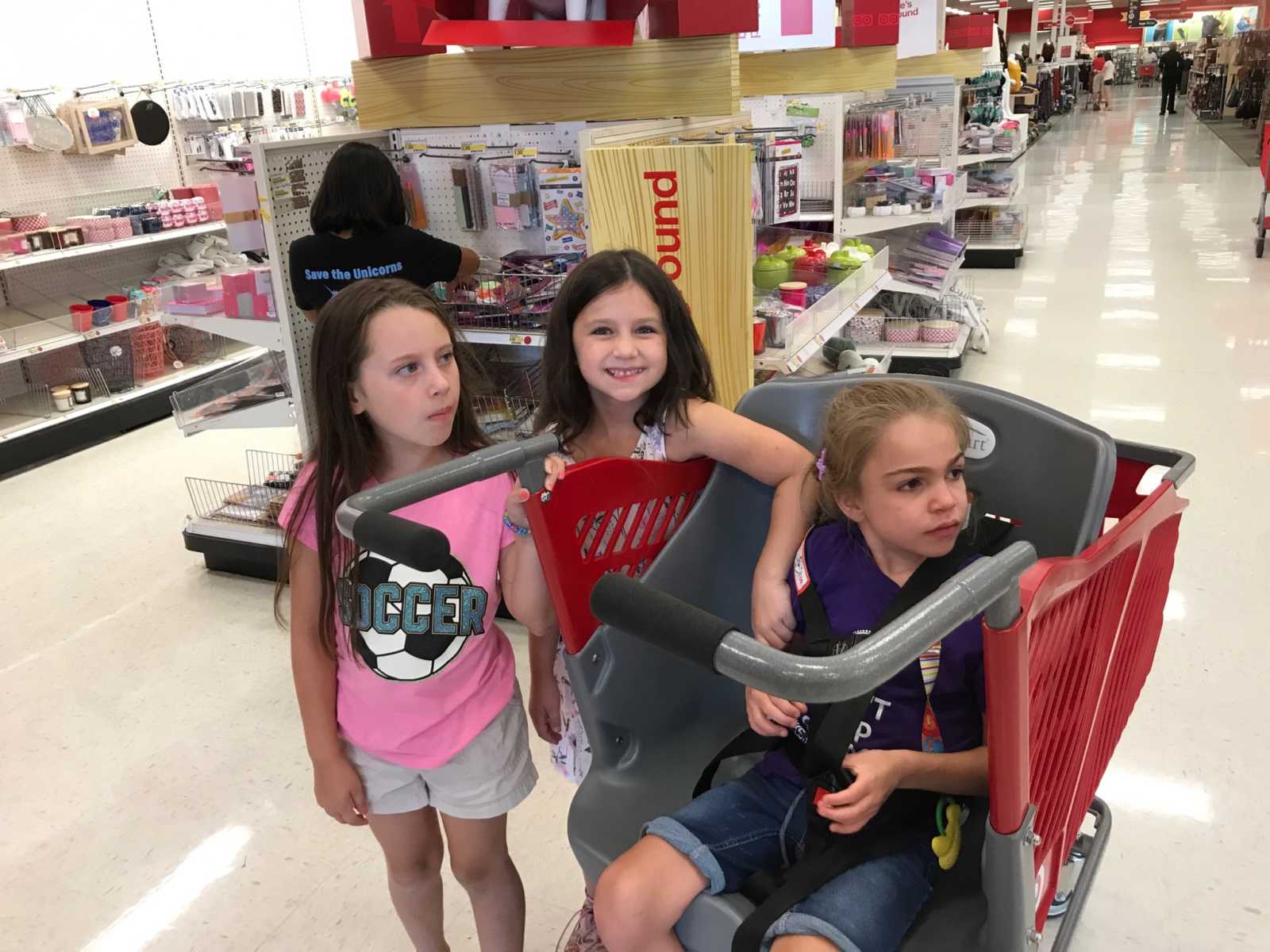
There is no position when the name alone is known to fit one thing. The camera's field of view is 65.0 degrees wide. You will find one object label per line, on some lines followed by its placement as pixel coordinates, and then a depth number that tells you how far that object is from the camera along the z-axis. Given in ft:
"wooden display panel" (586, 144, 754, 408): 7.95
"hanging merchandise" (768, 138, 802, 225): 11.05
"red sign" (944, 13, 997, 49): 24.41
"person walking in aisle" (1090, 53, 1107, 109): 99.86
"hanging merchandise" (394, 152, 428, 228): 11.71
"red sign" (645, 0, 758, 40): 9.40
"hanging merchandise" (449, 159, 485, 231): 11.19
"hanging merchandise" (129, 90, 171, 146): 19.60
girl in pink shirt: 4.87
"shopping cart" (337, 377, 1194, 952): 2.84
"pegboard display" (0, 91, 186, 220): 18.10
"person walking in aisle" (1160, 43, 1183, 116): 84.69
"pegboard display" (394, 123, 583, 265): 10.94
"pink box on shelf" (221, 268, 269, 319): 11.97
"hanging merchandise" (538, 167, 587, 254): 10.18
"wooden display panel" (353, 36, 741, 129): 9.94
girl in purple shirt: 3.94
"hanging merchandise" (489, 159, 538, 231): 10.80
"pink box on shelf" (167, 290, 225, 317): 12.43
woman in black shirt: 10.10
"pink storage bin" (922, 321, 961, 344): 17.65
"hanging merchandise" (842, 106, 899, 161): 16.70
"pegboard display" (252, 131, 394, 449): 10.73
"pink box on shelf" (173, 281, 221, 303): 12.66
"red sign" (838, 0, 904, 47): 15.84
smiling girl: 4.99
